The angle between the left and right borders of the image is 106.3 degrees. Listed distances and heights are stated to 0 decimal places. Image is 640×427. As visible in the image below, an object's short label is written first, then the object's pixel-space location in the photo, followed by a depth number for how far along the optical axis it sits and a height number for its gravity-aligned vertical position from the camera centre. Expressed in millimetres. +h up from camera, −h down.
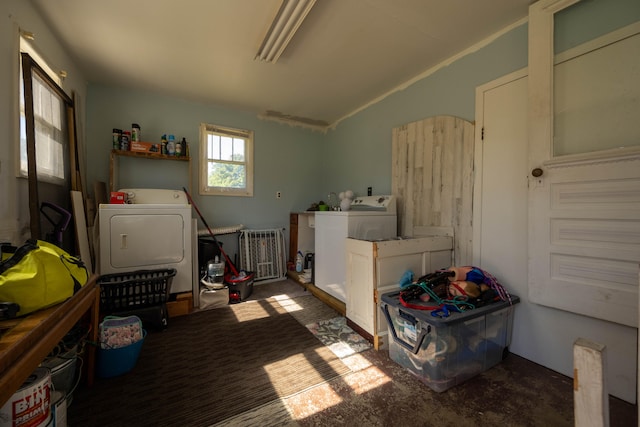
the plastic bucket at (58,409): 1008 -867
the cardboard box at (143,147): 2898 +756
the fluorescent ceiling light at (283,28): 1660 +1415
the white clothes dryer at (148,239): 2260 -306
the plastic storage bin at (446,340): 1442 -865
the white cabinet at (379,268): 1896 -513
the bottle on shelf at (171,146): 3082 +803
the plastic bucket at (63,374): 1162 -825
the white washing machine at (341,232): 2500 -265
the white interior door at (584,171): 1374 +220
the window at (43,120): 1617 +721
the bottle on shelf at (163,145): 3064 +814
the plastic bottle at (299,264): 3707 -867
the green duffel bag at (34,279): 841 -261
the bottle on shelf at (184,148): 3174 +801
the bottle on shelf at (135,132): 2928 +936
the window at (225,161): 3486 +718
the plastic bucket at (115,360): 1528 -982
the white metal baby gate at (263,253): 3607 -699
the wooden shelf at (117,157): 2855 +655
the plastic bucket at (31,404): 817 -701
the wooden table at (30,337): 617 -418
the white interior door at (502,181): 1829 +213
